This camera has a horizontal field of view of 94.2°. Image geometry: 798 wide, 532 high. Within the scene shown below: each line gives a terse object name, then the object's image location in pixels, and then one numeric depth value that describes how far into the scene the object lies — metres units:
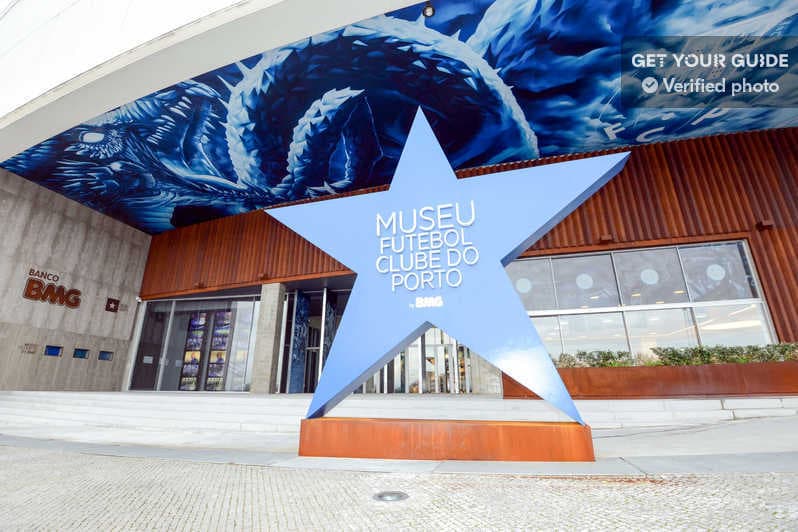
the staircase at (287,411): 6.11
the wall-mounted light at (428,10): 6.70
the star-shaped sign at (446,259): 3.83
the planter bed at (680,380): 6.12
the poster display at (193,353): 14.36
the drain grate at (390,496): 2.28
